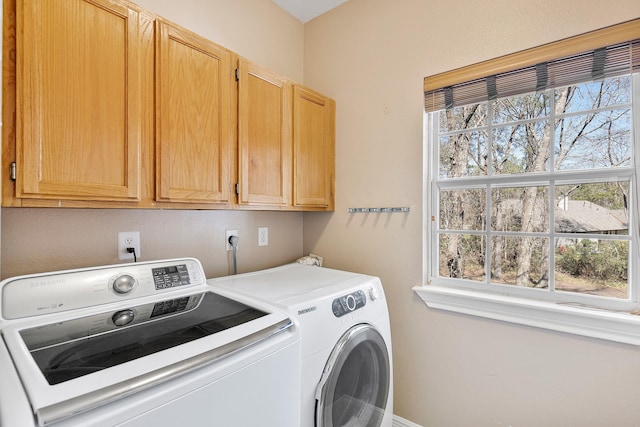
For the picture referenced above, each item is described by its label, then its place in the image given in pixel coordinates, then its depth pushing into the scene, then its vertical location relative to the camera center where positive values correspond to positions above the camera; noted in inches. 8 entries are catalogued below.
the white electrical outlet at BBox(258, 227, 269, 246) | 80.3 -6.7
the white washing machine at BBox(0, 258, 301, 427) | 24.3 -14.6
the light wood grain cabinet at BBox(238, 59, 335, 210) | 60.6 +15.9
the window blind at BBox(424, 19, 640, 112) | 48.3 +25.9
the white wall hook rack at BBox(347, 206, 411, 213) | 72.0 +0.4
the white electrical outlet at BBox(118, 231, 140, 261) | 55.4 -6.1
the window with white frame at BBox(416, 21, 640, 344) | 51.5 +3.9
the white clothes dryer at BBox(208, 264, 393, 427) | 45.4 -21.7
